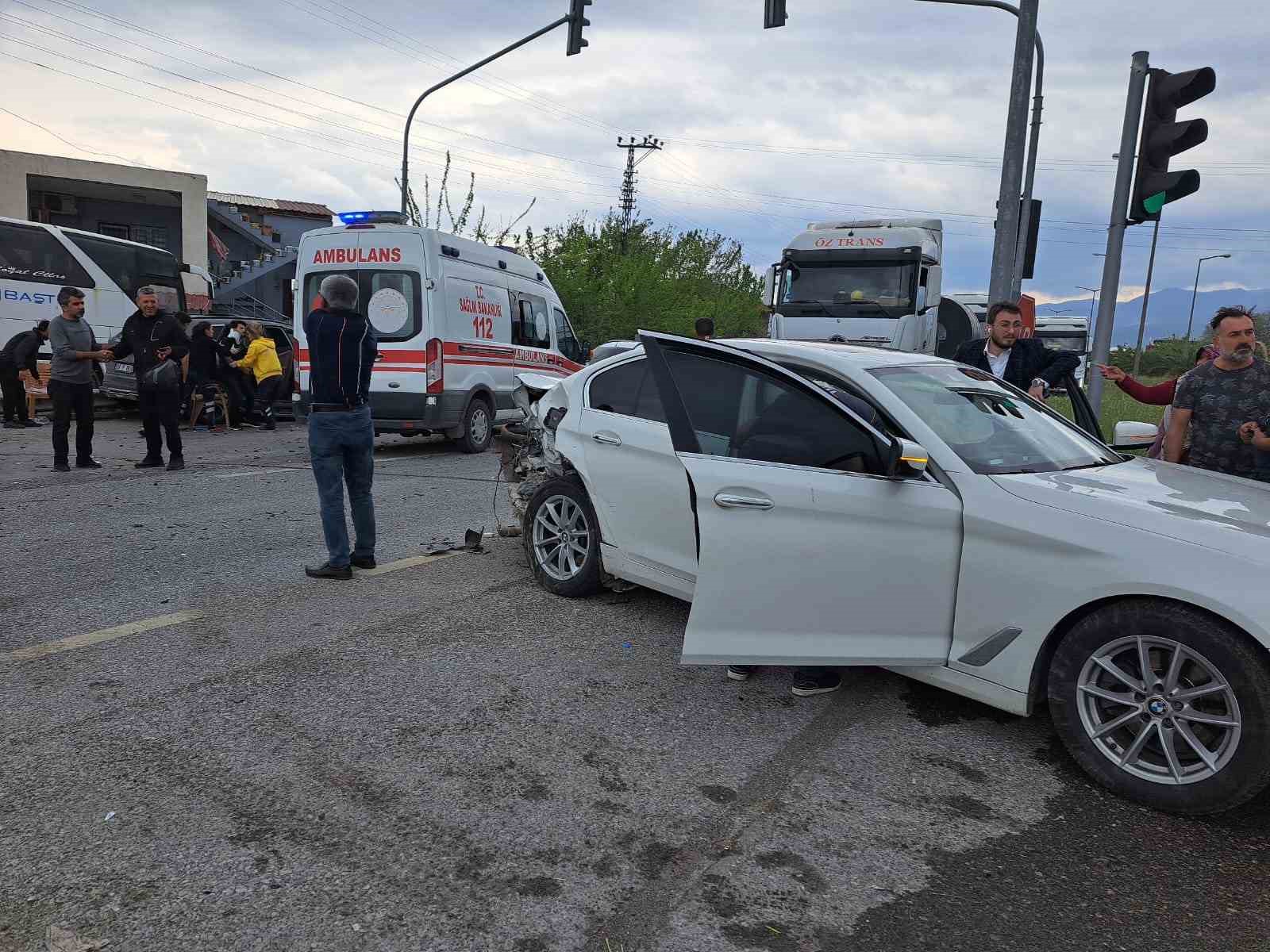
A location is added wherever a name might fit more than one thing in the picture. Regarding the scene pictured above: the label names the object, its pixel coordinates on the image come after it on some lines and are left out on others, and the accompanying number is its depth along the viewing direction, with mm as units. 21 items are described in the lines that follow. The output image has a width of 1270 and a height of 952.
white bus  16219
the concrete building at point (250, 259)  32812
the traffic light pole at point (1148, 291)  37938
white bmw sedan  3082
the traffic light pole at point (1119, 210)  6773
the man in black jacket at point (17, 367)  13281
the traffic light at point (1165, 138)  6414
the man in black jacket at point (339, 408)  5512
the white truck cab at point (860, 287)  15305
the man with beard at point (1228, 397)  4801
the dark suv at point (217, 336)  14680
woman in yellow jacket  14523
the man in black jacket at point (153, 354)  9547
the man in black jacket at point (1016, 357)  6172
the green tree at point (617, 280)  26156
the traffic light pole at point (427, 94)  15246
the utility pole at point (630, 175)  49781
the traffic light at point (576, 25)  14203
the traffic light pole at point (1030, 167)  10648
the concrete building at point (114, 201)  27719
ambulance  11109
